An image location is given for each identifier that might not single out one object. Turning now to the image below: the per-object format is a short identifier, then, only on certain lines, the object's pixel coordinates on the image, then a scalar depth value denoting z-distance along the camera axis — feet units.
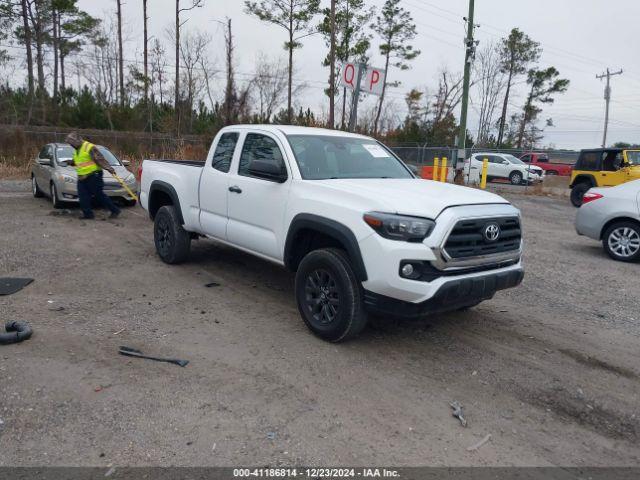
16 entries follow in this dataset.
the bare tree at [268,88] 125.29
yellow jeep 49.37
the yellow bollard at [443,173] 56.83
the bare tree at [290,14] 104.78
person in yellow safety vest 32.48
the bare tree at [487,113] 174.46
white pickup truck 12.86
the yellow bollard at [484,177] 64.25
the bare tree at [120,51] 117.39
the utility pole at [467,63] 64.28
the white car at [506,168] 82.58
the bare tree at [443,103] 137.69
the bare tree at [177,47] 103.78
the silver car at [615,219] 27.12
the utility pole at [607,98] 162.30
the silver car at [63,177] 36.99
